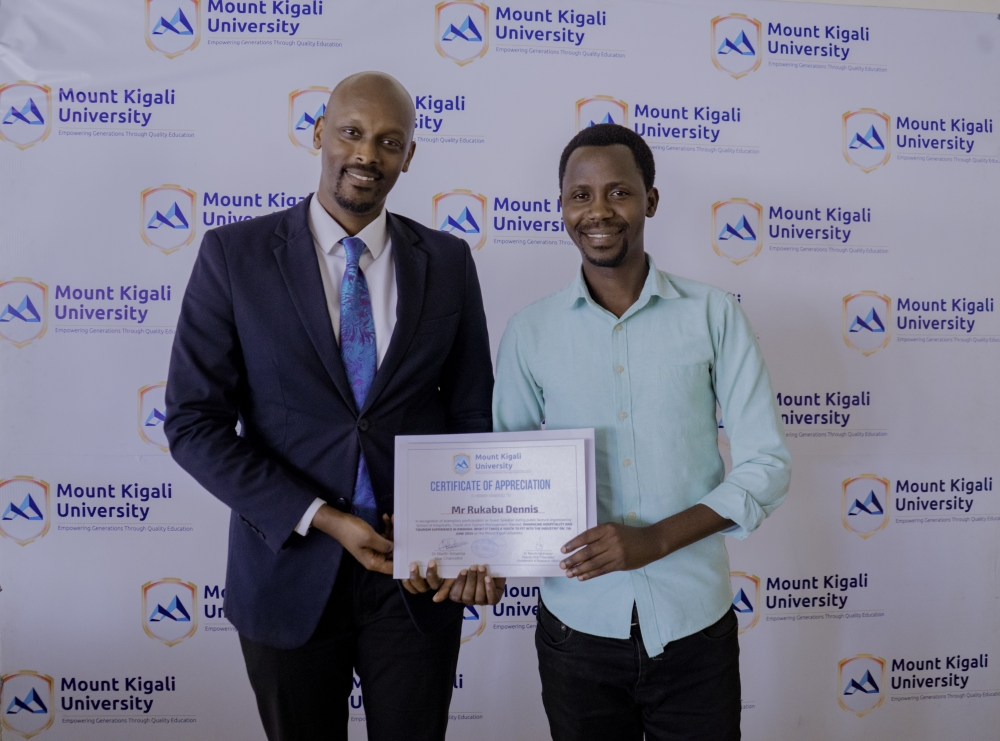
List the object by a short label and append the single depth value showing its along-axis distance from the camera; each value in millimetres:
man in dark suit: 1446
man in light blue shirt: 1422
